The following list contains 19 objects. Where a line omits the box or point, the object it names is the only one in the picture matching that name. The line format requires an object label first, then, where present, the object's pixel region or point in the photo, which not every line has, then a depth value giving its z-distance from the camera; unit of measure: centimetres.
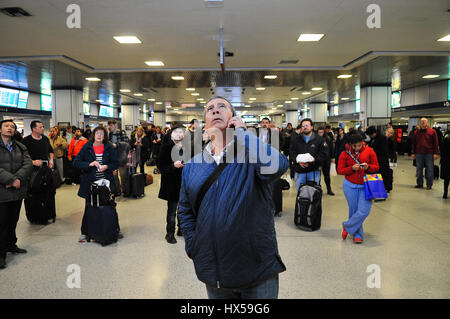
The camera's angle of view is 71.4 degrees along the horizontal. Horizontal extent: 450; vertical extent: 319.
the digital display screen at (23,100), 1938
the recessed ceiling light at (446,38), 795
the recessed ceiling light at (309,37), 783
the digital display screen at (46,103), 2157
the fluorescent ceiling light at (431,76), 1470
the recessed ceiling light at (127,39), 792
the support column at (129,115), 2458
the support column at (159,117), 3331
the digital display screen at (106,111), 3051
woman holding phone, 467
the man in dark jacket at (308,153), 575
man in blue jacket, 162
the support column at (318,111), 2460
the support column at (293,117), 3438
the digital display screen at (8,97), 1797
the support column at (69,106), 1459
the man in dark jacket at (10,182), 406
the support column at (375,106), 1384
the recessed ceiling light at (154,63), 1076
